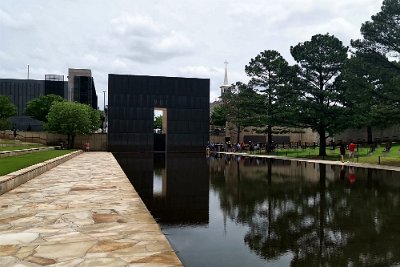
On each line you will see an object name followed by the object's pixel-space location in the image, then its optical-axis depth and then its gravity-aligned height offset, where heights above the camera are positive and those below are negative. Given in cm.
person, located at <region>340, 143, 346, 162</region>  2939 -91
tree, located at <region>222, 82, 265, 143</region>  4784 +408
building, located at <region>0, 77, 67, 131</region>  8125 +964
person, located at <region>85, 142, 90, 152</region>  5838 -148
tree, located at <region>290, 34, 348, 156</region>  3653 +544
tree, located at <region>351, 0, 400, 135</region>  2697 +621
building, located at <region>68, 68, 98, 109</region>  8944 +1135
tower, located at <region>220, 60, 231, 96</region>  13650 +2043
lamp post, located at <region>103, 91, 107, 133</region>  10186 +427
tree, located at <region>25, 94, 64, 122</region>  7169 +569
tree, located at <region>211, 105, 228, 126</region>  8225 +448
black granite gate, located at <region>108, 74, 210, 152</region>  5981 +424
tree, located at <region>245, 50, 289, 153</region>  4688 +800
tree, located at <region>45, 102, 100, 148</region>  5531 +256
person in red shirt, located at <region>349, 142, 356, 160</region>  3081 -66
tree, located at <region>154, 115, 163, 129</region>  13838 +525
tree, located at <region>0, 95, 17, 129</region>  6656 +486
